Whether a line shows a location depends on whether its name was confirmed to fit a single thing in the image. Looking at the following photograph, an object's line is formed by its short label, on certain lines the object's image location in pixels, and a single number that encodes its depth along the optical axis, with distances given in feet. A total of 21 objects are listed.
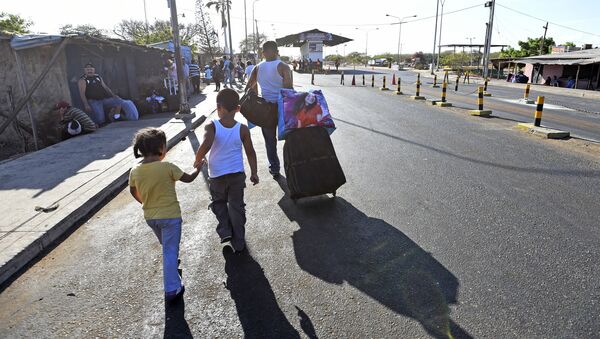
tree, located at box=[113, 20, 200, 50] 214.36
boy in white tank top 11.84
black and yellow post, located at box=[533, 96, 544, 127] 31.83
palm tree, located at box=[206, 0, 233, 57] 113.60
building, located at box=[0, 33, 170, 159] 28.78
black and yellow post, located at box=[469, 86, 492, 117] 42.08
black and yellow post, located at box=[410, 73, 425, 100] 58.61
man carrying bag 17.54
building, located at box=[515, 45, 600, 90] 98.73
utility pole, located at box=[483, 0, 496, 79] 119.03
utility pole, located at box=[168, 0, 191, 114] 40.14
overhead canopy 194.58
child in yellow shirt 9.80
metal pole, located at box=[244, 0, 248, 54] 155.94
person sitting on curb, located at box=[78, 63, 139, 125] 34.40
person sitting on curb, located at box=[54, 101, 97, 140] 30.45
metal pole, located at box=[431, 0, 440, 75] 161.23
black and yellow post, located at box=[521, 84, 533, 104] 59.48
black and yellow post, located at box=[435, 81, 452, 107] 50.65
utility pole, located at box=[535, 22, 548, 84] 119.03
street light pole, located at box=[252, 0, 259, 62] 259.88
